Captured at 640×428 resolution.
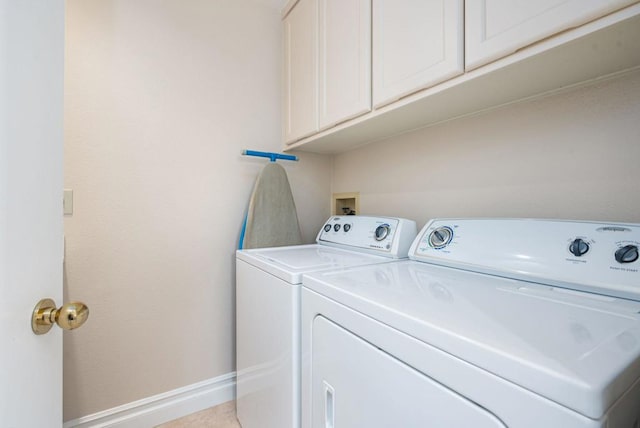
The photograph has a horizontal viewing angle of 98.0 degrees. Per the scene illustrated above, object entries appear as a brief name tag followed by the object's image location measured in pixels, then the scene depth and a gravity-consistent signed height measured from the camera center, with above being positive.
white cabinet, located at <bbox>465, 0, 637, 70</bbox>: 0.66 +0.50
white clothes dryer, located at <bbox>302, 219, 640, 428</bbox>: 0.39 -0.21
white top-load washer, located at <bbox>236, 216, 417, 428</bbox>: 0.94 -0.36
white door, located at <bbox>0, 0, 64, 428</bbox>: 0.49 +0.02
